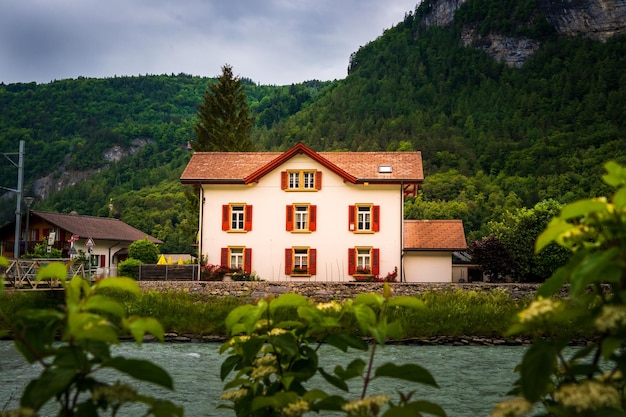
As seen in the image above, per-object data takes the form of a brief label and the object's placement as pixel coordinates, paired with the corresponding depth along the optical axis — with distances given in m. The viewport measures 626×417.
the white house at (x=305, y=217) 34.44
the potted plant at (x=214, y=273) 34.09
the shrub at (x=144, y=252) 42.41
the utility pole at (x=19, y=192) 30.05
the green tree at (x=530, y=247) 32.94
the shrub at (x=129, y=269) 35.31
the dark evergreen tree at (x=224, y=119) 48.53
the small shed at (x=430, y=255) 34.81
